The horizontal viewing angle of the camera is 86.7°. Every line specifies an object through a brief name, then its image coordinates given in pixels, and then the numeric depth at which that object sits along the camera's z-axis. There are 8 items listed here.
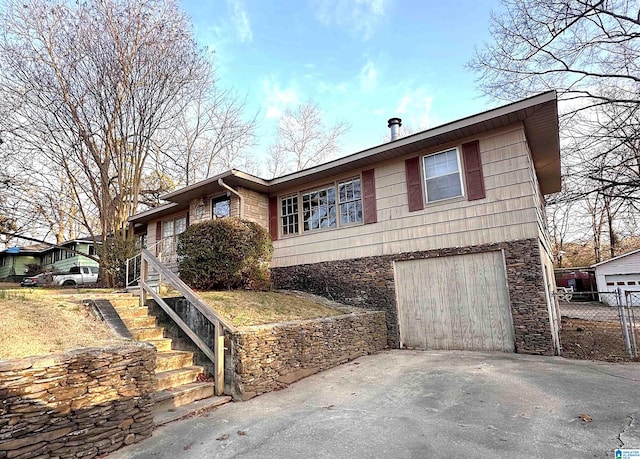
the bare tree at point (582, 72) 10.18
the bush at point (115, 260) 10.33
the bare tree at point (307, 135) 22.66
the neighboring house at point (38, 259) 22.69
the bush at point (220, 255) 8.23
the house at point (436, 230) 6.64
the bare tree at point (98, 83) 9.88
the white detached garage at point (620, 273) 15.72
